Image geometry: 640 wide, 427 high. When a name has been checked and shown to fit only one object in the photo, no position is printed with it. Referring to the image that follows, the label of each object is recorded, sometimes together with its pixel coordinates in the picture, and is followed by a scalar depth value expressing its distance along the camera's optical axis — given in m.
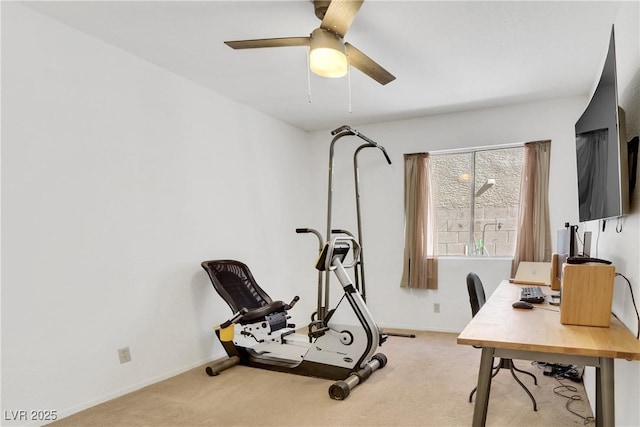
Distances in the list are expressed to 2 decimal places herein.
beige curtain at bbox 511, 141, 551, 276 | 3.89
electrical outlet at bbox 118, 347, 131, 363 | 2.74
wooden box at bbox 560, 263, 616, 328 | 1.64
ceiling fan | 1.89
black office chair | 2.43
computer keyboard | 2.29
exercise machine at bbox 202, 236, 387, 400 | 2.88
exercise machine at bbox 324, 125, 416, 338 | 3.55
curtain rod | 4.17
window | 4.21
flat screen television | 1.54
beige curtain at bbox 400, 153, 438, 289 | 4.48
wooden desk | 1.34
